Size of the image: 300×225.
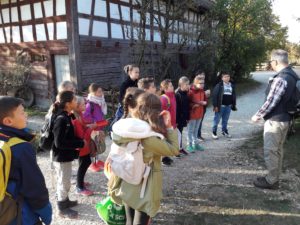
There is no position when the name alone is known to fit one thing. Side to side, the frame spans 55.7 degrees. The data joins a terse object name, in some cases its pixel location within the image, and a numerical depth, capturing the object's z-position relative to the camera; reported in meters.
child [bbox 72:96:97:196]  3.78
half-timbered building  10.02
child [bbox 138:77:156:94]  4.13
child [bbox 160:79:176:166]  5.27
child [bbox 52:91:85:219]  3.26
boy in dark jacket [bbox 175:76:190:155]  5.73
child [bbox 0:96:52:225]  2.05
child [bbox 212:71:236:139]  7.16
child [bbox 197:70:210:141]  6.19
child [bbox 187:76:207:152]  6.20
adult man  4.05
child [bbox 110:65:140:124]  5.23
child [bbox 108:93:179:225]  2.52
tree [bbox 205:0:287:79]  16.58
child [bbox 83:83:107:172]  4.85
